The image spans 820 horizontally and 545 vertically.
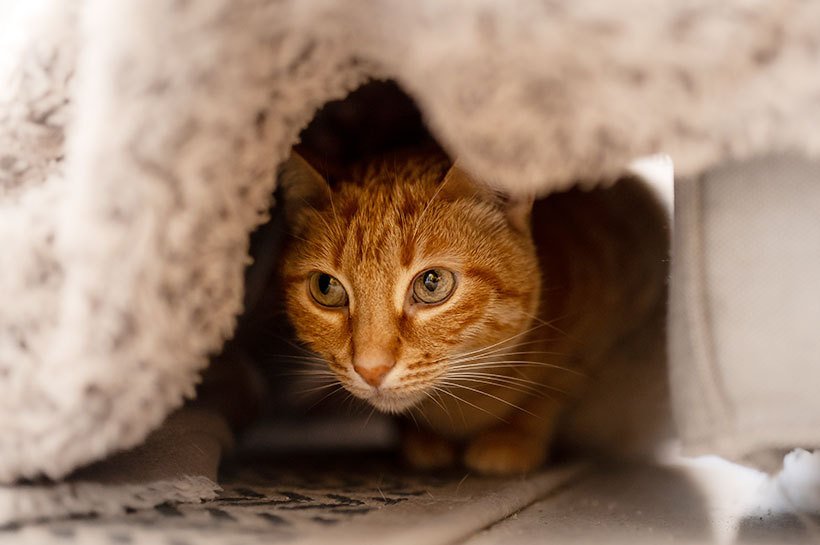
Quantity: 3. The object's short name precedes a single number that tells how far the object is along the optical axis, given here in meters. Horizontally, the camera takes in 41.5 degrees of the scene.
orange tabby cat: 0.38
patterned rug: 0.29
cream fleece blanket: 0.27
